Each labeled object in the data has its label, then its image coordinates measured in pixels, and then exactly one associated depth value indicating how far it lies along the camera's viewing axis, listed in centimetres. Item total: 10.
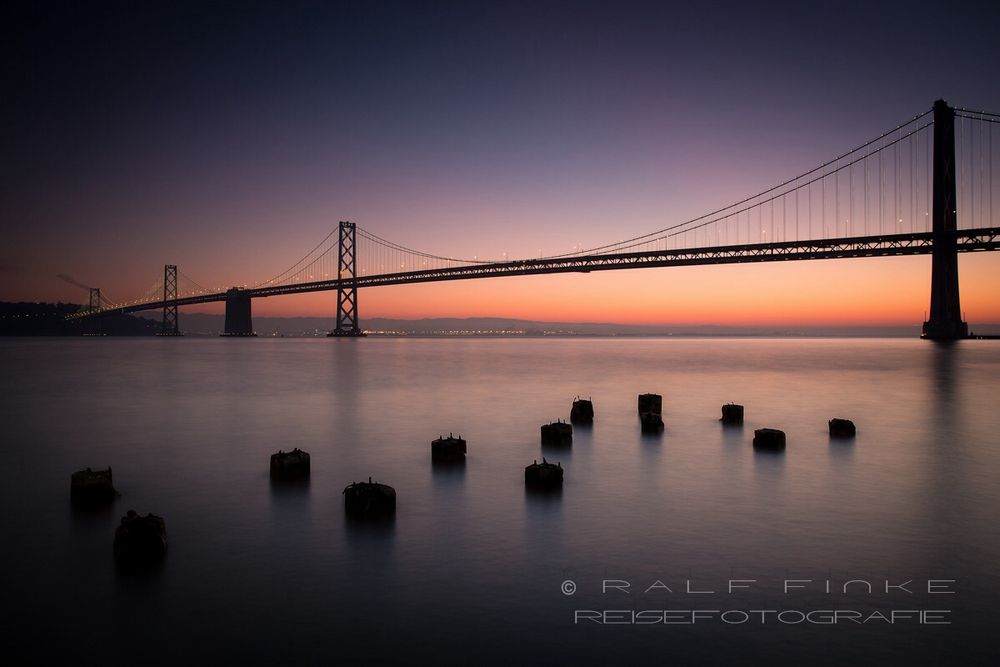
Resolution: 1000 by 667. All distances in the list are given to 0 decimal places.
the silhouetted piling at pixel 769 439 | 1154
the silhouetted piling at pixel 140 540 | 562
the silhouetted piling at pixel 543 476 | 845
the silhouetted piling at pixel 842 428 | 1333
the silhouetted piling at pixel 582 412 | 1575
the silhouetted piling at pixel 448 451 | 1041
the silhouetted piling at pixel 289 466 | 911
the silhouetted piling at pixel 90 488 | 774
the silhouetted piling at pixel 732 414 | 1521
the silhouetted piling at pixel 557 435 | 1207
